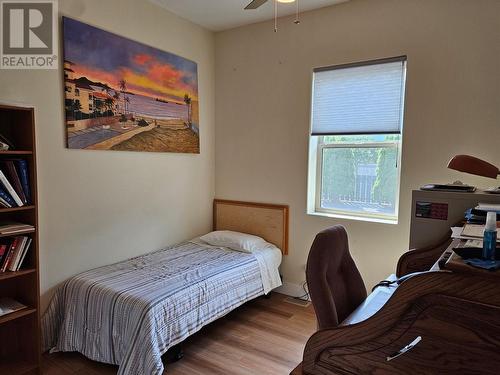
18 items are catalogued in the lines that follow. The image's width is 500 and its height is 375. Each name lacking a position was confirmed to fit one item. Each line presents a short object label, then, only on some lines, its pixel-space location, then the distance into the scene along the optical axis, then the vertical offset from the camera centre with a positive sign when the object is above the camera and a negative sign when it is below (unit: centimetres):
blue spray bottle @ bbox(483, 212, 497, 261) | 83 -19
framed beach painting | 252 +52
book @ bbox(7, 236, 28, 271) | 207 -62
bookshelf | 208 -86
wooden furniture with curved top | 69 -36
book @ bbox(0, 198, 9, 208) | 197 -30
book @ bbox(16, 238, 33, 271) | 211 -62
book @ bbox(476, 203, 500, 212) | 146 -19
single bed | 210 -103
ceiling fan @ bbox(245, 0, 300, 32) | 203 +131
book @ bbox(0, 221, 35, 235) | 199 -45
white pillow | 330 -83
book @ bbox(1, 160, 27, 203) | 203 -13
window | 287 +19
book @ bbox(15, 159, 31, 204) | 206 -14
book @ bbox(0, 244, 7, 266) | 203 -59
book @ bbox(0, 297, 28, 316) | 206 -96
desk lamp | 171 -2
